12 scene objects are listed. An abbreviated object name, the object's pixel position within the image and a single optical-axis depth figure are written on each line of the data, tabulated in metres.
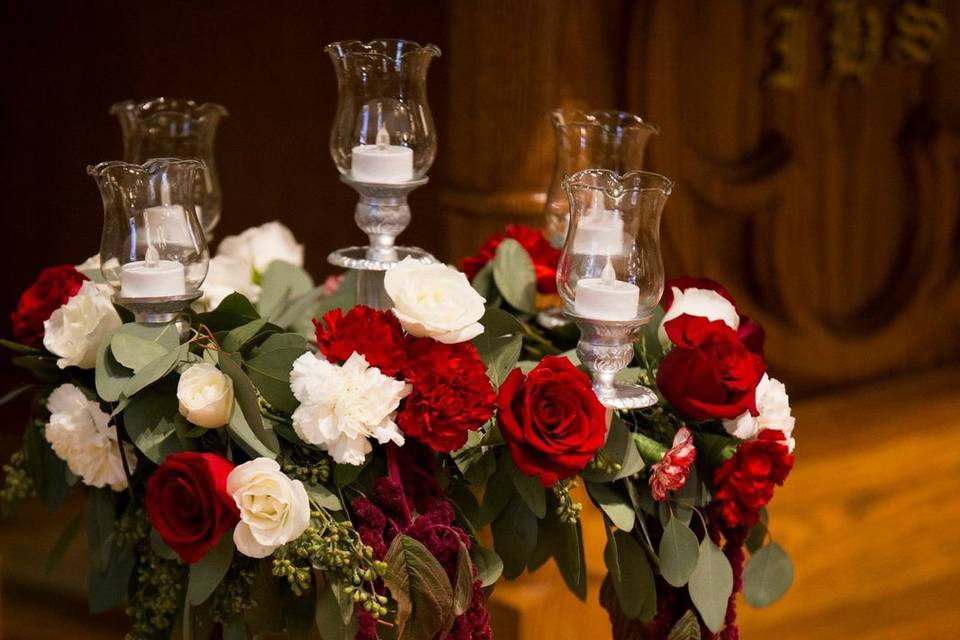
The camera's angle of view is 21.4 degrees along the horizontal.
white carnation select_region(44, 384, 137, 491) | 1.51
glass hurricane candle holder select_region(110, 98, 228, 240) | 1.70
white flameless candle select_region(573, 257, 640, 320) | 1.49
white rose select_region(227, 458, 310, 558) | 1.41
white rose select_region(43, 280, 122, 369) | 1.52
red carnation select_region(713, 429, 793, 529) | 1.51
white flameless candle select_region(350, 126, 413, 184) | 1.57
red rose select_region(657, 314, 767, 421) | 1.49
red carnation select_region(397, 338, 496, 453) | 1.44
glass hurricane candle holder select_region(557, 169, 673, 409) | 1.50
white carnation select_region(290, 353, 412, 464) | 1.44
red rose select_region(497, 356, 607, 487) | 1.45
